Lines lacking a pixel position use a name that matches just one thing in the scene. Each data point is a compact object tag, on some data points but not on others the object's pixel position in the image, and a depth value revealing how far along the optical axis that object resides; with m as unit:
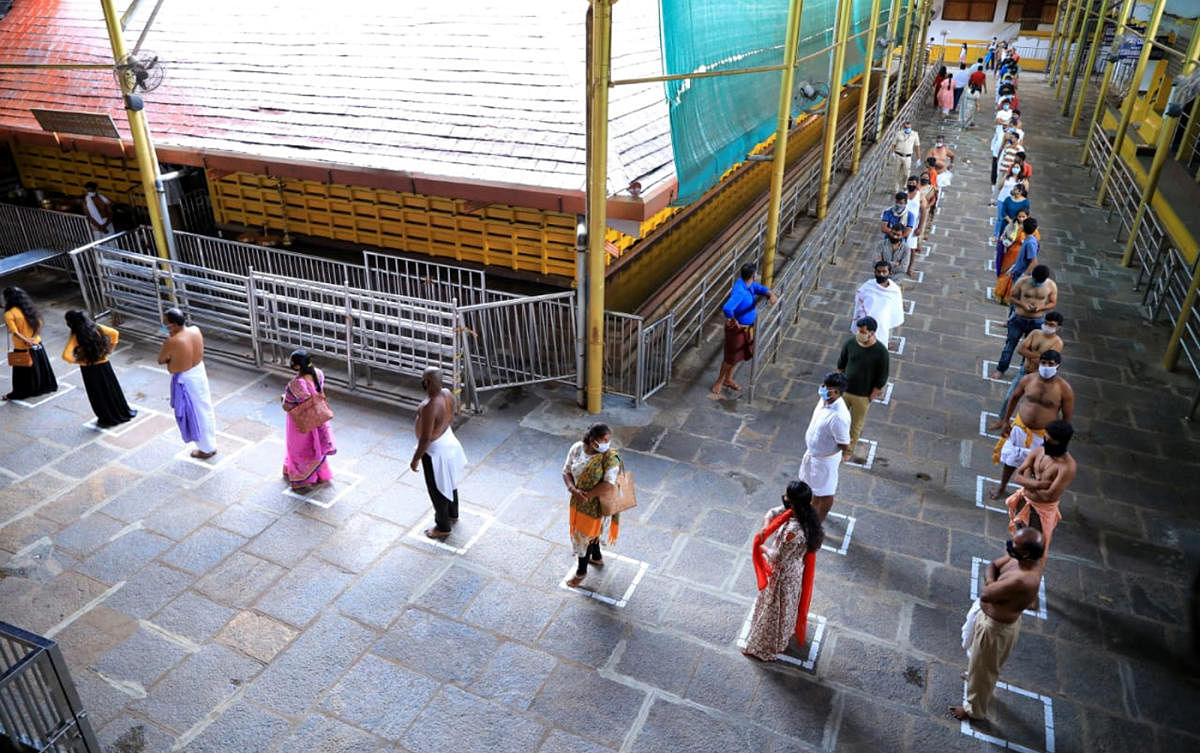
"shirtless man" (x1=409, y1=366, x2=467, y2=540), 5.94
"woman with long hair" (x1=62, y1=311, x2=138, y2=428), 7.38
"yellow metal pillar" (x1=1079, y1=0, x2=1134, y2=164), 18.23
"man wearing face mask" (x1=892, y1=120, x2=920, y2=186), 14.11
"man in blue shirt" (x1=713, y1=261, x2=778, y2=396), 8.20
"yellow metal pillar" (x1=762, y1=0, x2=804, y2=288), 9.27
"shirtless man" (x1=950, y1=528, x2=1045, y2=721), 4.38
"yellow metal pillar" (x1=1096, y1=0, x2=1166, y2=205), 14.74
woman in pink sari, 6.54
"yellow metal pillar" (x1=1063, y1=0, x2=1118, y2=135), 21.71
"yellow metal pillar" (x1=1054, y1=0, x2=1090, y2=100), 27.69
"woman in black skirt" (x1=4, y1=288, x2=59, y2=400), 7.92
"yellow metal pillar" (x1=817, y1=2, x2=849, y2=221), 12.35
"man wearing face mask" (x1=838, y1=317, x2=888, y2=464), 6.67
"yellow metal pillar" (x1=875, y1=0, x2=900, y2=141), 19.19
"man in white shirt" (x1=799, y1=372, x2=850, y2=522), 5.80
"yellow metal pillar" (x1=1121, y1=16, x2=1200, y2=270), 12.19
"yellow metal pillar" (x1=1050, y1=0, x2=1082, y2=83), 30.82
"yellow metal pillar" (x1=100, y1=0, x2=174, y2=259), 9.18
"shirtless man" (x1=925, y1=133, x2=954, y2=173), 13.53
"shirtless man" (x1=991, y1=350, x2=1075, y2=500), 6.41
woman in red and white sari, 4.82
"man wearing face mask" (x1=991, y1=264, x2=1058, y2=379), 8.16
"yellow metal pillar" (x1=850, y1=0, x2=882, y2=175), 15.66
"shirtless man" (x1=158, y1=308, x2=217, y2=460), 6.96
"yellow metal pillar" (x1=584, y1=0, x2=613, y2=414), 6.78
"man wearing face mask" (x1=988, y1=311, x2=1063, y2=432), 7.24
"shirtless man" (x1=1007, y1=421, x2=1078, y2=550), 5.54
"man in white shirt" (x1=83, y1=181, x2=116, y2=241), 11.83
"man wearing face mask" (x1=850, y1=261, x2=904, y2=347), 8.25
